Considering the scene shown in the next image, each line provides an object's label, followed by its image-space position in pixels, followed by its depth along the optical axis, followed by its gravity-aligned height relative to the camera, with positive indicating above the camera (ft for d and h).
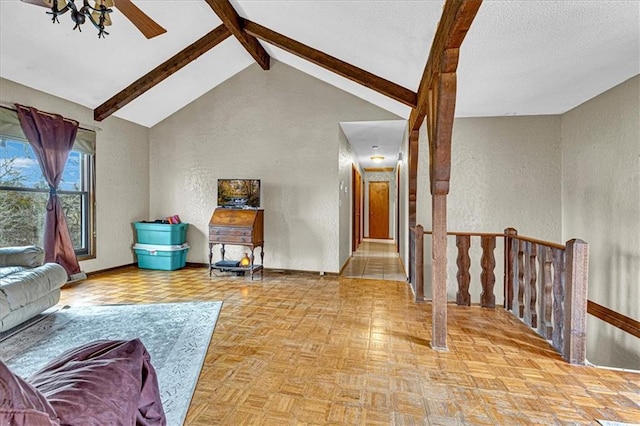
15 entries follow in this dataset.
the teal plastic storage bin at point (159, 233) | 17.56 -1.30
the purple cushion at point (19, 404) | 2.00 -1.28
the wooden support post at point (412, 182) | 14.29 +1.27
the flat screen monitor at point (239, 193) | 16.94 +0.89
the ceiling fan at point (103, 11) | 7.15 +4.85
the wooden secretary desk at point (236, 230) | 15.80 -1.03
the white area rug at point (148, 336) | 6.67 -3.52
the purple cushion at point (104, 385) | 2.72 -1.68
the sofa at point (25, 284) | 8.68 -2.21
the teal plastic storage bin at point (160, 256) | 17.62 -2.60
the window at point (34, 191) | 12.66 +0.86
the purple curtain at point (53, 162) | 13.21 +2.10
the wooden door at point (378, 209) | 35.37 -0.01
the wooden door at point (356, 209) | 24.42 +0.04
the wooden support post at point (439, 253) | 8.59 -1.19
